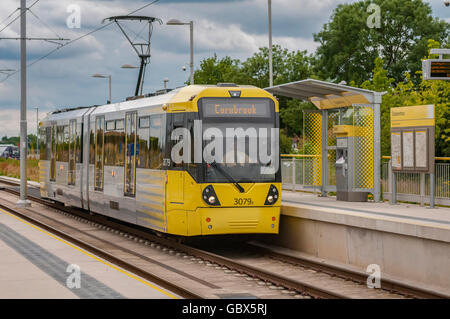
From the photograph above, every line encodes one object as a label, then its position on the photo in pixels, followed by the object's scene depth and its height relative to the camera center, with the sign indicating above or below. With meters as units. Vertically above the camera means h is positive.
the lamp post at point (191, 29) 31.99 +5.48
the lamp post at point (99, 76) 51.40 +5.39
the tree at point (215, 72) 69.38 +7.78
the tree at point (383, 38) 66.81 +10.31
